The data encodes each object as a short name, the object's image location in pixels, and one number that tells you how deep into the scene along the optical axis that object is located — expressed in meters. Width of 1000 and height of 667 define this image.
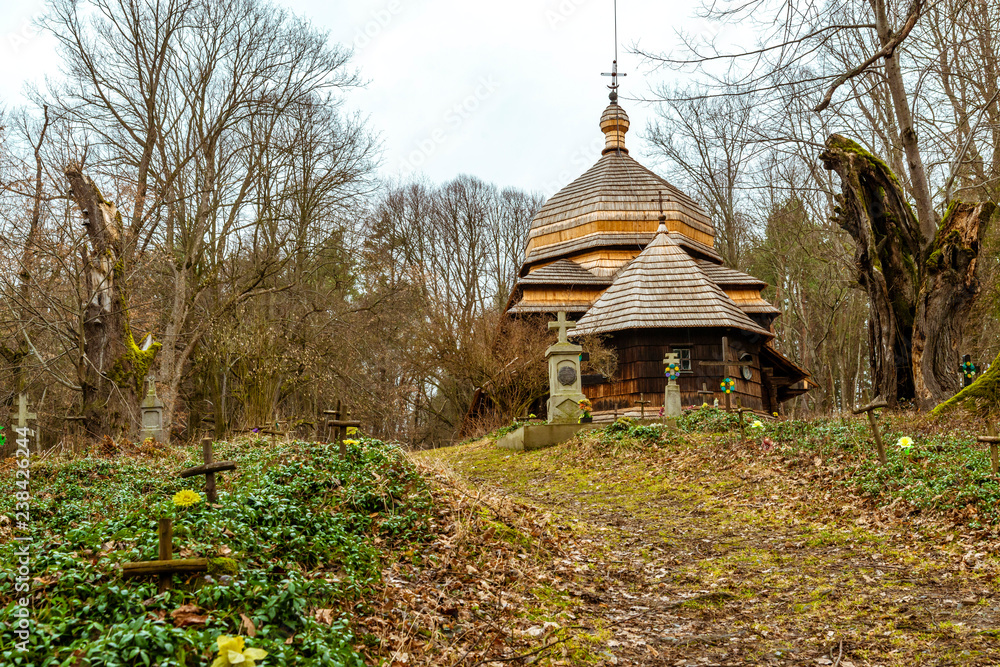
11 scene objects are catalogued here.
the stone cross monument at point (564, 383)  15.84
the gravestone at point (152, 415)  13.02
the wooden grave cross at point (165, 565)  3.95
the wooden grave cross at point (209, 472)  5.52
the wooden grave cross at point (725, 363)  19.81
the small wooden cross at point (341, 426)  7.64
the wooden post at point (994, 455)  7.28
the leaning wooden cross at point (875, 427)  8.75
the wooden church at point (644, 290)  19.84
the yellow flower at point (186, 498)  5.00
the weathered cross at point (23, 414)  9.68
